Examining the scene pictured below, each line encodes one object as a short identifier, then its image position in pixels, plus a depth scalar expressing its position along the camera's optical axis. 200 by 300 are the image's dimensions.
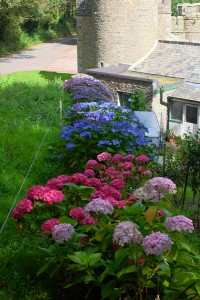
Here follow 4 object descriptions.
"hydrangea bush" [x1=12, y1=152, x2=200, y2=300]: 3.16
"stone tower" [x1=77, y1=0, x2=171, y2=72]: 26.08
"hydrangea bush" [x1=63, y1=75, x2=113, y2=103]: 11.38
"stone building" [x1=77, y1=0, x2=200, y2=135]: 22.55
